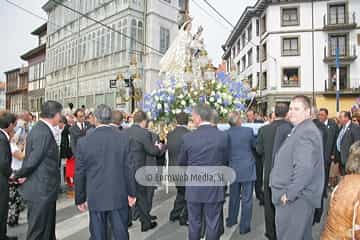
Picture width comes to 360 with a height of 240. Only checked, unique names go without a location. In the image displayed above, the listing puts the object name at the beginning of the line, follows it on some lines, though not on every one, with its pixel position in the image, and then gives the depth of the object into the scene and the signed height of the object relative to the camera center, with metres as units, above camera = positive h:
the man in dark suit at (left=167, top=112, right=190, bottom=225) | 5.95 -0.53
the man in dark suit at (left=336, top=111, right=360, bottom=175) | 7.00 -0.28
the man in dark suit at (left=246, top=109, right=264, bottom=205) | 7.58 -1.31
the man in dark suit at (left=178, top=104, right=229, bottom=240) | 4.17 -0.48
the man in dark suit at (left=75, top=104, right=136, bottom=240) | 3.83 -0.62
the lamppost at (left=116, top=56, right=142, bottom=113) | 8.78 +1.03
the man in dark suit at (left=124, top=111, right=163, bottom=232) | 5.75 -0.48
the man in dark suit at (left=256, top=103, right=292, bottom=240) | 5.07 -0.47
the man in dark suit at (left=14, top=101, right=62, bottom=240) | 4.04 -0.62
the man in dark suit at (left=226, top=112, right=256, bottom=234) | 5.65 -0.72
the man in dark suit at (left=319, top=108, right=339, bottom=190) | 7.21 -0.34
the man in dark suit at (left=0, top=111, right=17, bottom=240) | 4.48 -0.62
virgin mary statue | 8.06 +1.65
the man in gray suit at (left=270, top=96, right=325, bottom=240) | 3.30 -0.54
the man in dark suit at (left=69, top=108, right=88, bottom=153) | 7.88 -0.15
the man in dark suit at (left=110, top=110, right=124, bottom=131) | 5.21 +0.06
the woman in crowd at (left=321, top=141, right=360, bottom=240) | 2.52 -0.64
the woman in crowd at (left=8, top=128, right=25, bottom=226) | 5.93 -1.30
